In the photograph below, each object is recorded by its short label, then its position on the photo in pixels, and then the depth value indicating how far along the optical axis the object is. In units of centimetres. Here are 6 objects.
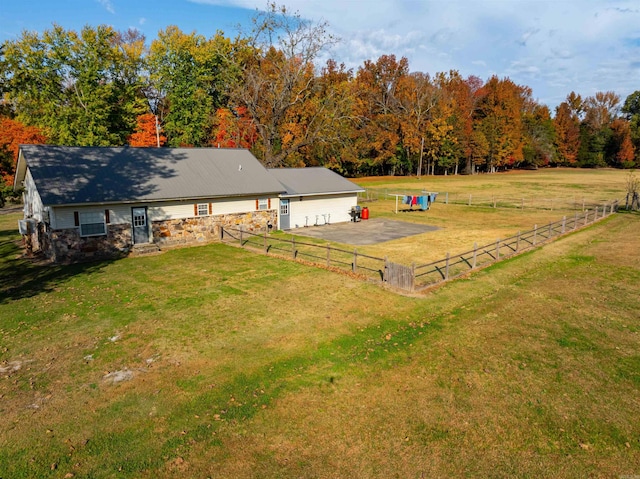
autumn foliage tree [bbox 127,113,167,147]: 5362
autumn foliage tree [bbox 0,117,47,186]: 4562
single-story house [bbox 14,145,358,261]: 2283
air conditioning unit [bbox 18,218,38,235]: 2494
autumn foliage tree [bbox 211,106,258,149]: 5218
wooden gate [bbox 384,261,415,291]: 1700
